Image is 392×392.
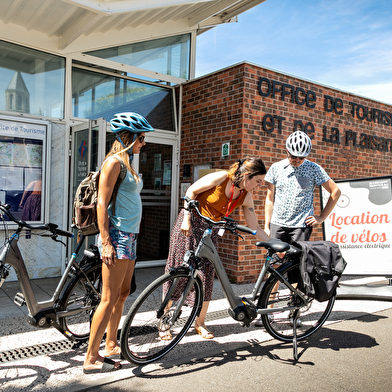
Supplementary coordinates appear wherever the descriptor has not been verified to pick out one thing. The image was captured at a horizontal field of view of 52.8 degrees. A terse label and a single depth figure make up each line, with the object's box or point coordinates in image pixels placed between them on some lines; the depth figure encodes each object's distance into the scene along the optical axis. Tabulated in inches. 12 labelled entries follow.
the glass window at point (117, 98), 259.8
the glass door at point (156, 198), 285.9
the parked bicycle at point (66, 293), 119.3
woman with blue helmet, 111.3
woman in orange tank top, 136.9
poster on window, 230.4
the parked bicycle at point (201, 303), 121.6
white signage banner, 193.8
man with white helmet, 166.7
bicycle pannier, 141.1
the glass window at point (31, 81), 233.5
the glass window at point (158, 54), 276.5
